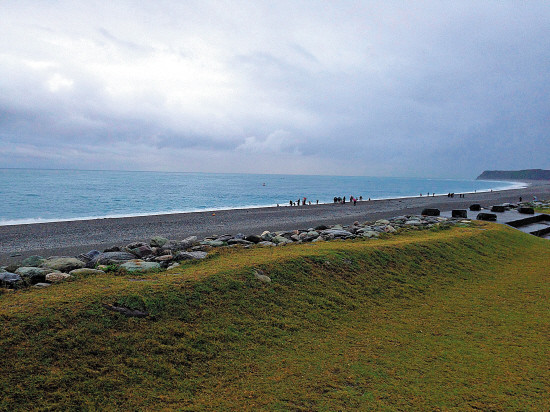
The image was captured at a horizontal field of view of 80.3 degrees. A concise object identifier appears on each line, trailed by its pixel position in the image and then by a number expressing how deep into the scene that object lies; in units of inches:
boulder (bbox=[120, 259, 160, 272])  308.7
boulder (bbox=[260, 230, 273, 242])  509.7
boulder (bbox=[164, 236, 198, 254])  435.0
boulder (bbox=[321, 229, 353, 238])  532.7
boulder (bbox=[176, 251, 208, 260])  354.6
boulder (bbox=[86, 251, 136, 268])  335.7
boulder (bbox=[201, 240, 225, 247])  451.6
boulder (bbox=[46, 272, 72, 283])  266.6
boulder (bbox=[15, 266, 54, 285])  267.8
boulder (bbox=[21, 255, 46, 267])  324.5
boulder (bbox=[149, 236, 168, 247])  457.1
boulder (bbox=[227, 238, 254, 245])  466.0
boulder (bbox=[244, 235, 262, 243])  489.4
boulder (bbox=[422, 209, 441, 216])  967.6
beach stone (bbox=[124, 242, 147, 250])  444.8
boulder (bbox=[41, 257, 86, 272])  309.9
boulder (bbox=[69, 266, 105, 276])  285.3
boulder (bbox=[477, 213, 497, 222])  883.9
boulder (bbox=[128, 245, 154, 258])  397.7
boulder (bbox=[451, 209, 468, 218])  953.4
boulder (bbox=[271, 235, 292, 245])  491.3
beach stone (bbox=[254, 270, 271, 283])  293.4
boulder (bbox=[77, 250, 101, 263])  373.4
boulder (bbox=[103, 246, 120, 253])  425.4
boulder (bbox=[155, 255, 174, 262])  349.4
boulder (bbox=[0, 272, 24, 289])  253.4
